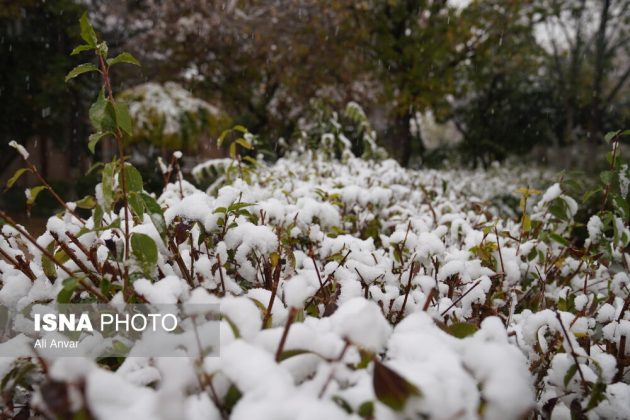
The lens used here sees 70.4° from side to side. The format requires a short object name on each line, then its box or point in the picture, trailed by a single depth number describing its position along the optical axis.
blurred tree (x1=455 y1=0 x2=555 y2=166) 14.98
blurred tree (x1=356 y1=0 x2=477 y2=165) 9.28
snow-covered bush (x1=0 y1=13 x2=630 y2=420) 0.56
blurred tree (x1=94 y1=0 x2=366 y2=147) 10.55
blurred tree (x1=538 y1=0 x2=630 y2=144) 9.15
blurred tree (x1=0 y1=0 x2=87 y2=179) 10.88
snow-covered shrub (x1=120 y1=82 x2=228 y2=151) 8.16
